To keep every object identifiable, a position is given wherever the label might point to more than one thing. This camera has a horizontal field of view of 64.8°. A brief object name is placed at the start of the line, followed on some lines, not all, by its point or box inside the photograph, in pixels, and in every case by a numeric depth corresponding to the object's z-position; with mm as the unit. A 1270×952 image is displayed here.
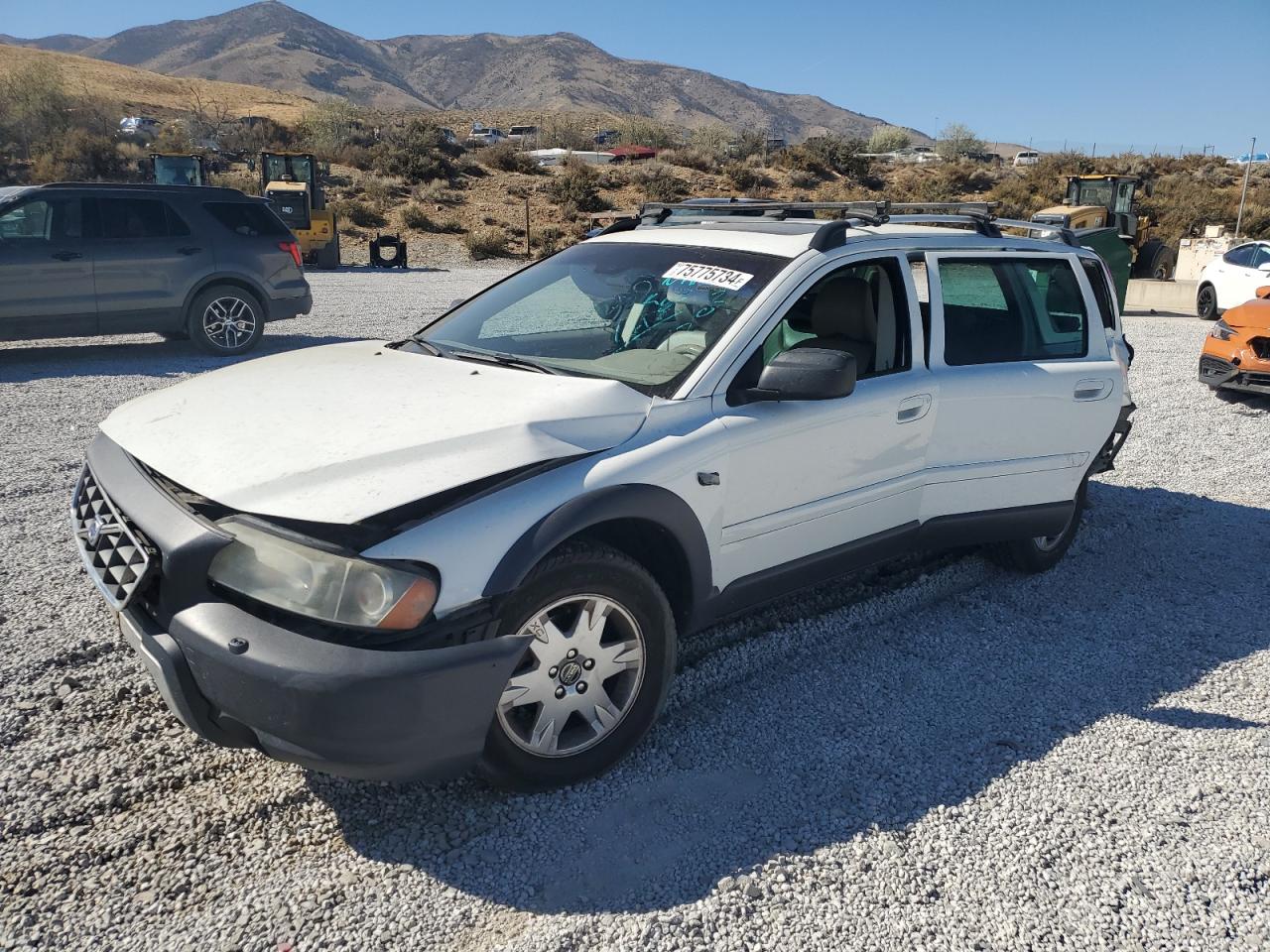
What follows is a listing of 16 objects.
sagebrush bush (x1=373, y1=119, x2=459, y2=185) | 37031
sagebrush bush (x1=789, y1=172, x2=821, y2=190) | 40469
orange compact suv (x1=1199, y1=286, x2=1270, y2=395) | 9609
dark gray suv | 9586
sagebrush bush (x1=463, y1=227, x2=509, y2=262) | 25953
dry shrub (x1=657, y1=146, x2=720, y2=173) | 42906
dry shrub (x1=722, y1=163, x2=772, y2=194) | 38438
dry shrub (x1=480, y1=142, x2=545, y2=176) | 39906
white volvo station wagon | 2613
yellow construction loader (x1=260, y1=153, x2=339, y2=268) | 22188
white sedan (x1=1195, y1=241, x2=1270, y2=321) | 15055
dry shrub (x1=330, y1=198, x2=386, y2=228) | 30719
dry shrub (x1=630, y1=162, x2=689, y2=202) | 35156
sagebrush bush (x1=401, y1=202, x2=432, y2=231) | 30438
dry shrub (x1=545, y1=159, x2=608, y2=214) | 32750
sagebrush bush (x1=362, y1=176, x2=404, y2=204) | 33281
